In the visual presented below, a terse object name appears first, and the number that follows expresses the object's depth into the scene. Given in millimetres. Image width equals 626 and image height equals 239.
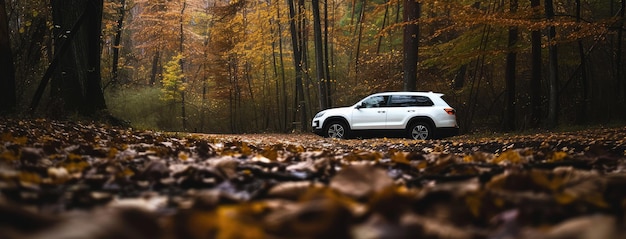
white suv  13492
